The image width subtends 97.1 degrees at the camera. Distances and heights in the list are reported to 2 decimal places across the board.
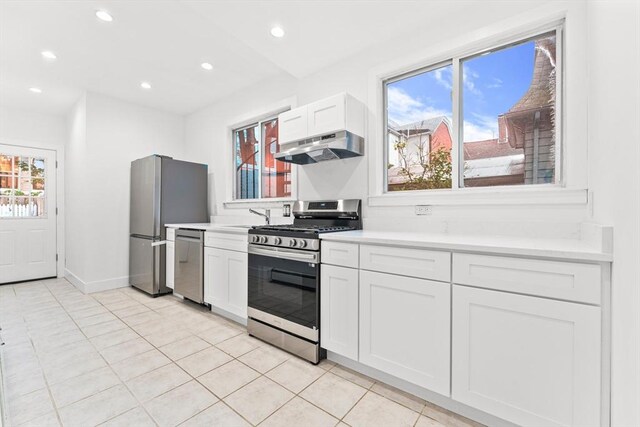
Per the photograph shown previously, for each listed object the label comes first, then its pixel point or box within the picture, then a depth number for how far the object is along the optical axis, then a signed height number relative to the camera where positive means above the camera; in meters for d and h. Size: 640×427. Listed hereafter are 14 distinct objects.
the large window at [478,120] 1.88 +0.70
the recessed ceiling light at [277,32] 2.28 +1.48
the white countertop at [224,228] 2.66 -0.17
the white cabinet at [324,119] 2.37 +0.83
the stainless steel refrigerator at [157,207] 3.63 +0.06
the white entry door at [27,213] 4.17 -0.03
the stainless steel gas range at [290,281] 2.05 -0.55
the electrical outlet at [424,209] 2.17 +0.02
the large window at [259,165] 3.55 +0.63
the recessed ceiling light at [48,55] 2.86 +1.61
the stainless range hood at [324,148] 2.36 +0.56
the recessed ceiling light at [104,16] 2.28 +1.61
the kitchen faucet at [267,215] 3.21 -0.04
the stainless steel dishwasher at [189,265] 3.10 -0.61
